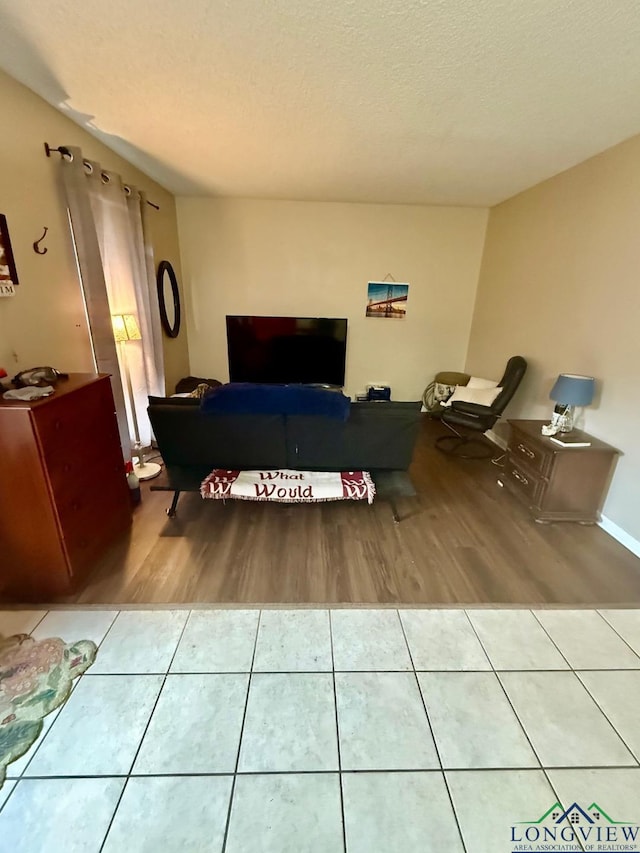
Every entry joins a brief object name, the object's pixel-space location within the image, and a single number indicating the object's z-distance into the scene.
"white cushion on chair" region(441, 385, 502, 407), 3.66
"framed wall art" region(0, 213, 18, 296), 1.89
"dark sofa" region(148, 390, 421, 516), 2.27
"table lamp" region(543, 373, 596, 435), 2.45
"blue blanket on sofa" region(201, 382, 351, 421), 2.21
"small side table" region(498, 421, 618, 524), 2.44
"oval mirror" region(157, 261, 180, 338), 3.89
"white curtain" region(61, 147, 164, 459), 2.39
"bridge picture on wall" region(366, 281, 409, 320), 4.54
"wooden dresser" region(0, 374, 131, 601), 1.61
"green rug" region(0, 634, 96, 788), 1.28
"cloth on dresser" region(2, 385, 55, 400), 1.64
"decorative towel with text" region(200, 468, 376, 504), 2.44
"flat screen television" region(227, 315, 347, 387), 4.39
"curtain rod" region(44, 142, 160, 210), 2.19
